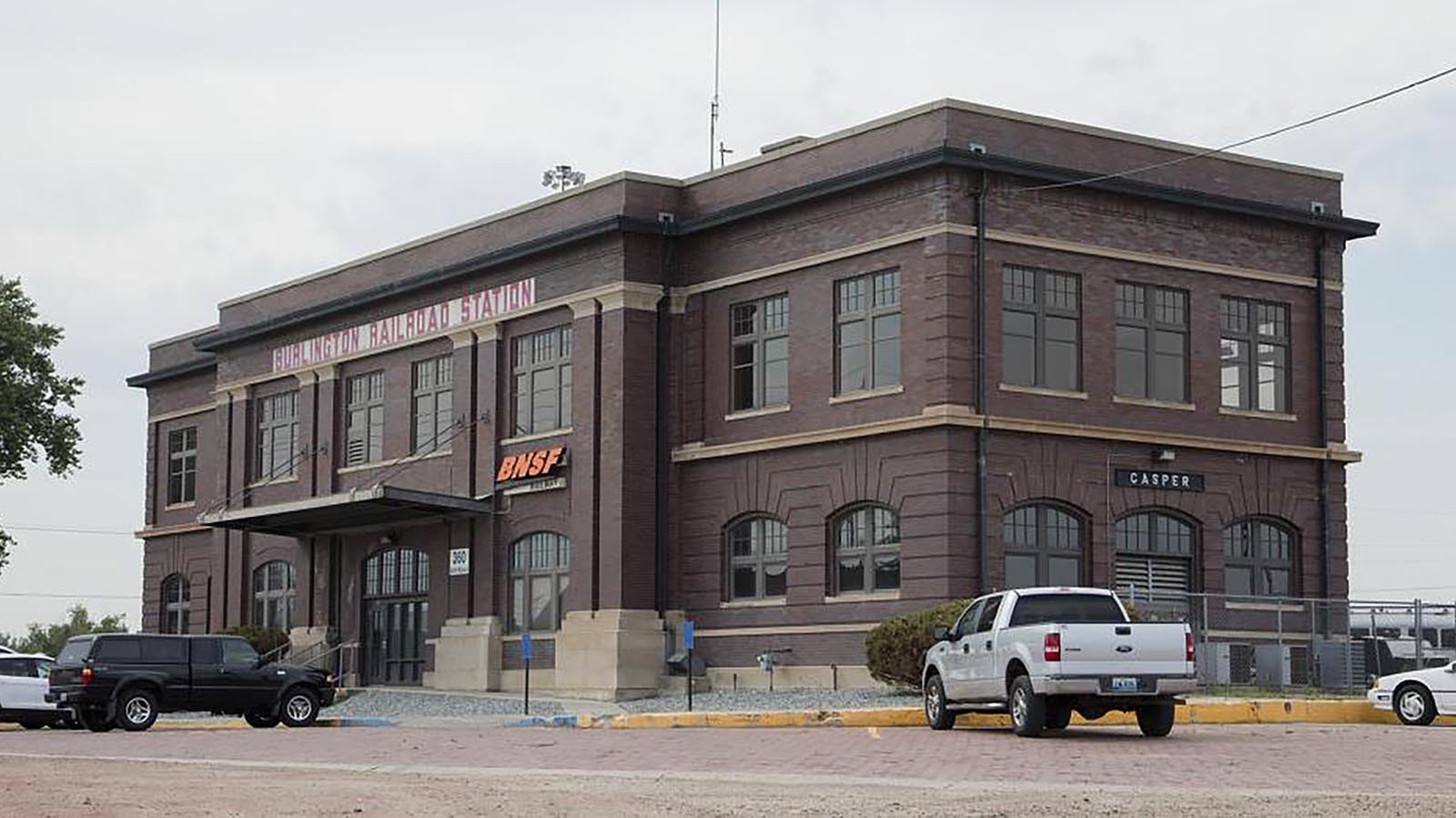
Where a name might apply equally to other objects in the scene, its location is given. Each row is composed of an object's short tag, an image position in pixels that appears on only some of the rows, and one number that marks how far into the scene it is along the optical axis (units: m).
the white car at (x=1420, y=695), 31.81
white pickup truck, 26.67
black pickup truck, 36.31
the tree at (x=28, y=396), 60.19
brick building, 39.62
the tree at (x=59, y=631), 97.06
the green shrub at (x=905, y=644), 35.53
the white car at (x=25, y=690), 38.28
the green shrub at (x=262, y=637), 53.66
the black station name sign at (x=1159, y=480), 40.94
